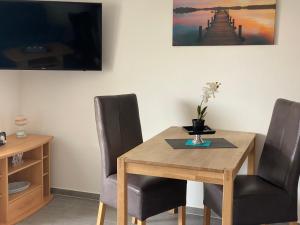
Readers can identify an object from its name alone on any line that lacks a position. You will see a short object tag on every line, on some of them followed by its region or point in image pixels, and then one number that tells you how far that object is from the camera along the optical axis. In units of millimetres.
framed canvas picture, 2959
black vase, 2846
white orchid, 2725
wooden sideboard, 3035
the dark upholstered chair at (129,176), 2453
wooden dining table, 2072
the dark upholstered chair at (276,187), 2348
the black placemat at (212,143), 2531
